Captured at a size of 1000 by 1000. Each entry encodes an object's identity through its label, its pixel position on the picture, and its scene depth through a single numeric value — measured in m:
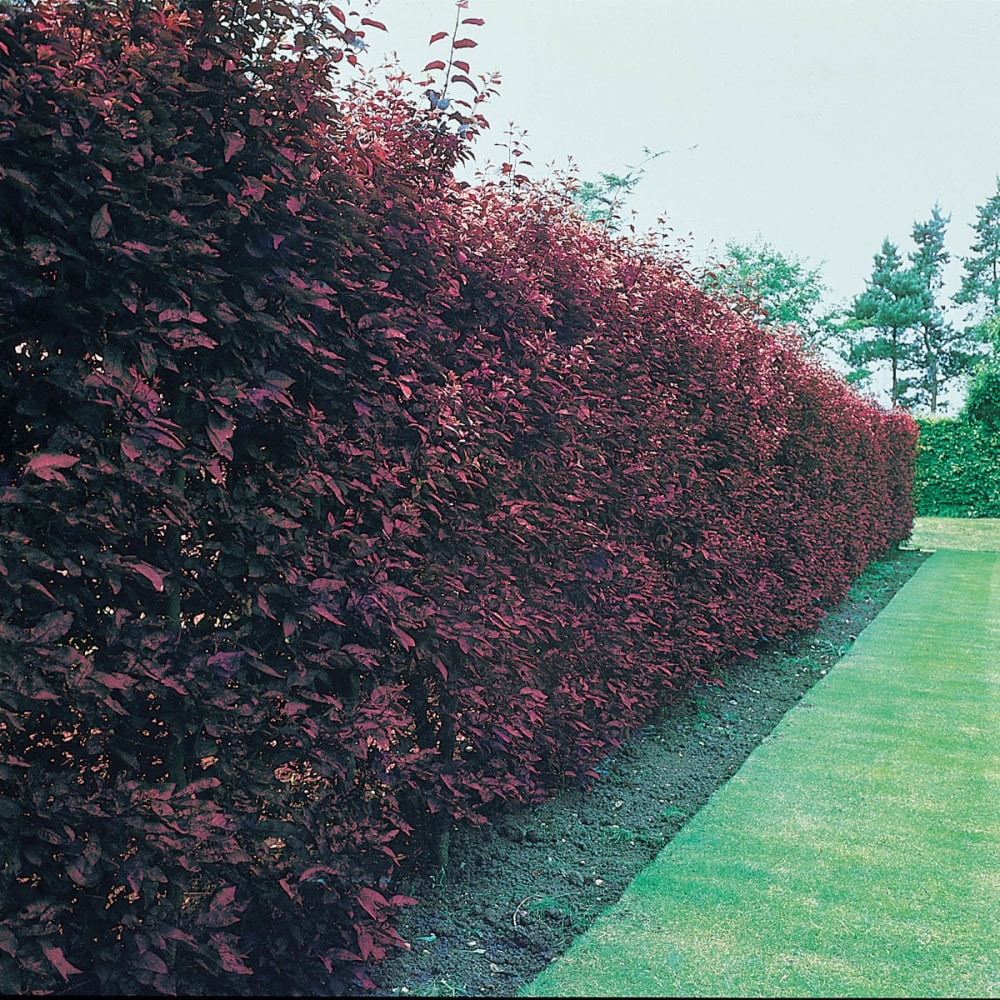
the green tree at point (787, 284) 50.66
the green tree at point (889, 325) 53.41
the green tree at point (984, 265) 56.19
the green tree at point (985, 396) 27.14
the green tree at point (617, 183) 34.94
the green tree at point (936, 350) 54.06
